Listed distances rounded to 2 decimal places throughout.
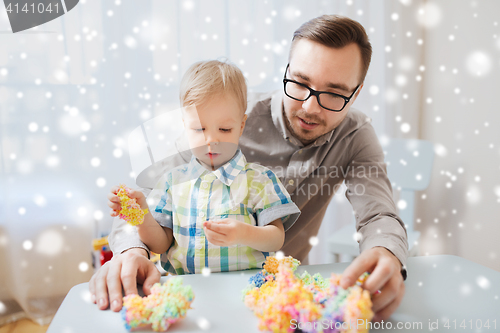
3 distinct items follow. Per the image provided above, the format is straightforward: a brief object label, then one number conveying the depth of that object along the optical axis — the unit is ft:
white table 1.63
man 1.83
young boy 1.86
